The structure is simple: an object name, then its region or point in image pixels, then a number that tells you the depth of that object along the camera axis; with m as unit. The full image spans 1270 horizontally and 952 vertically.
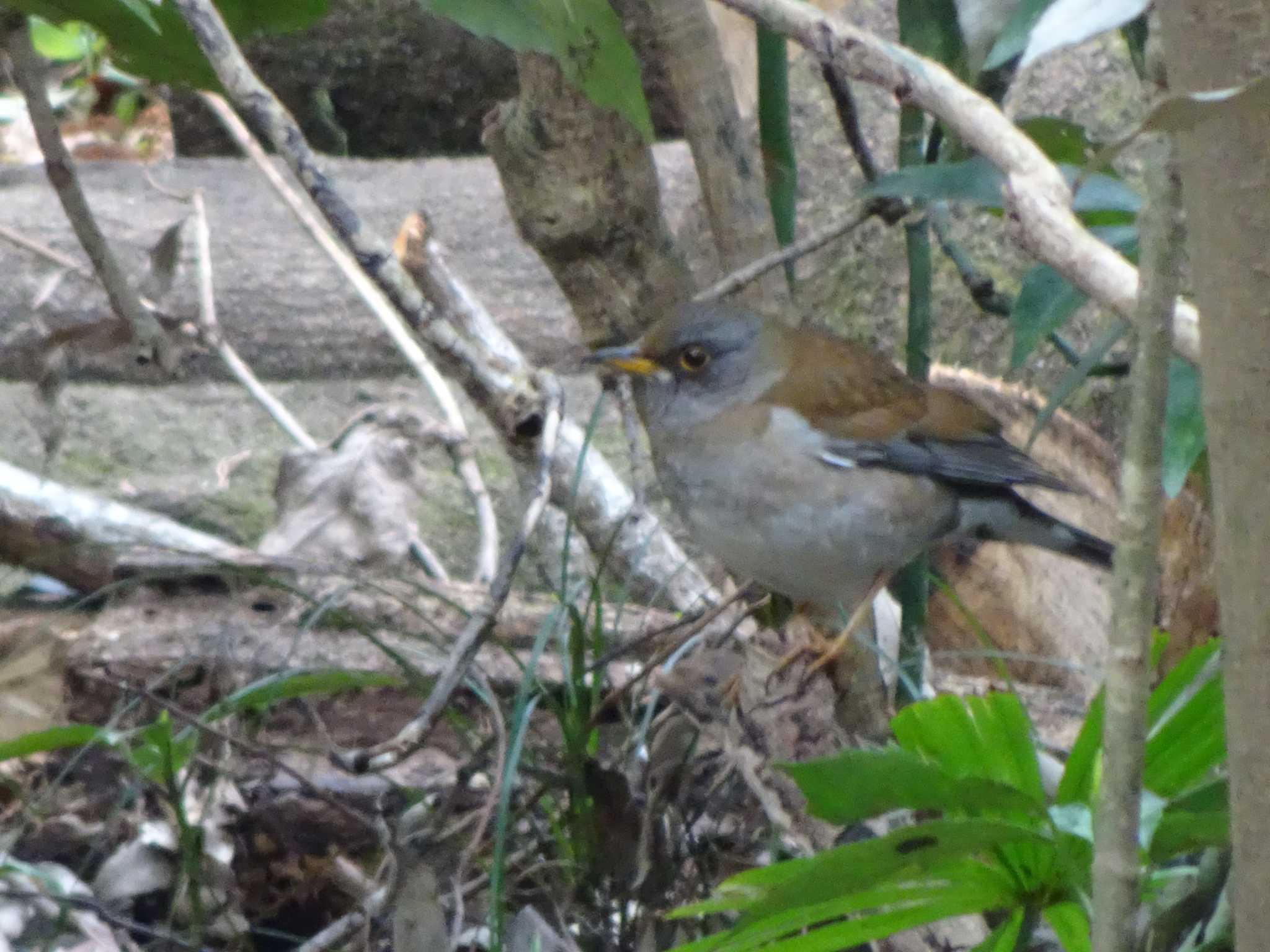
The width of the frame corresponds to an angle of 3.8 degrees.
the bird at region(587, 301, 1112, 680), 6.89
